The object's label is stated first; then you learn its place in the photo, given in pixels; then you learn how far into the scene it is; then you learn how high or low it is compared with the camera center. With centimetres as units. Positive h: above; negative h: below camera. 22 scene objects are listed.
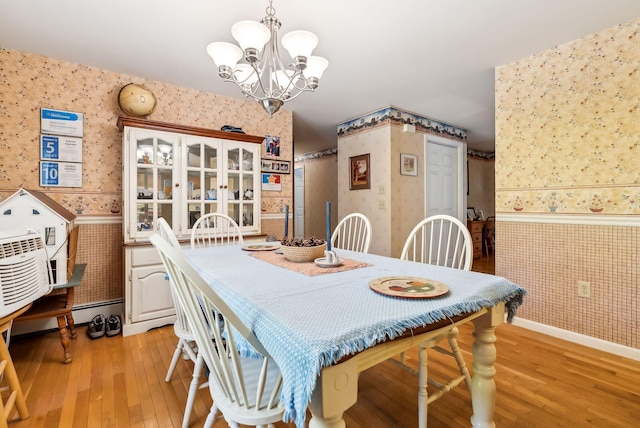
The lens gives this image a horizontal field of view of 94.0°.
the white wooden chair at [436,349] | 119 -61
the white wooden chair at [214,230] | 258 -14
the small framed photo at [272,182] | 348 +39
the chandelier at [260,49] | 140 +84
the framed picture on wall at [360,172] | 377 +56
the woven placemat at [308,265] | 127 -23
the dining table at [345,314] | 67 -27
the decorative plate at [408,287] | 93 -24
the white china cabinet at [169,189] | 235 +23
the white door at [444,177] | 402 +55
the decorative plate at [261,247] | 186 -20
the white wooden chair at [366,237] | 195 -14
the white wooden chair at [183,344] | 125 -61
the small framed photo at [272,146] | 347 +81
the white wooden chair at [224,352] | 76 -38
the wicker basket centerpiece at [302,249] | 146 -17
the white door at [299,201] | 622 +31
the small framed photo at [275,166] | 346 +59
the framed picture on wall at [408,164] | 363 +64
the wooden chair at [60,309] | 188 -61
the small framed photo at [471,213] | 564 +5
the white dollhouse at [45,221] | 183 -4
